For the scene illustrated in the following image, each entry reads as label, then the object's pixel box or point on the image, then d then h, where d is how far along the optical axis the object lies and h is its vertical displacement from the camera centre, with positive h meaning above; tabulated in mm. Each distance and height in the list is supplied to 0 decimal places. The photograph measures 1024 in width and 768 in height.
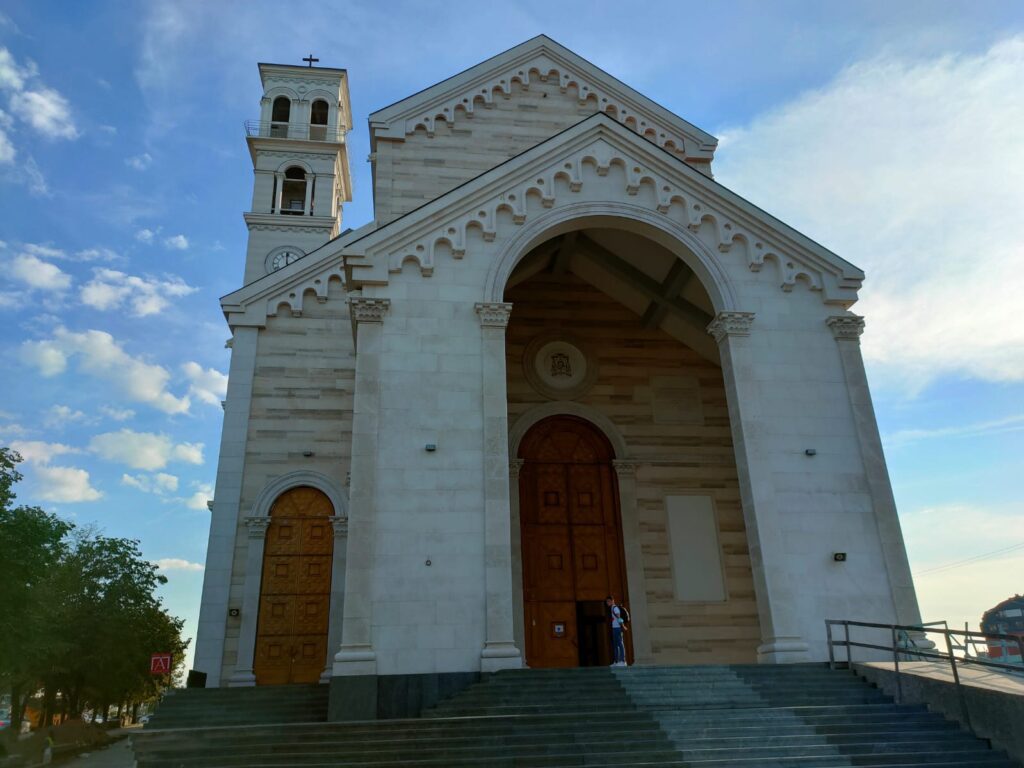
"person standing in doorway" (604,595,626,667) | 14055 +535
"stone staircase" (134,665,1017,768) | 8992 -743
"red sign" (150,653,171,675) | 21375 +634
